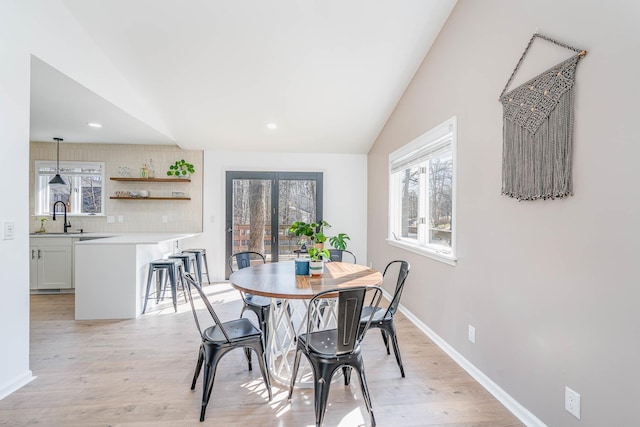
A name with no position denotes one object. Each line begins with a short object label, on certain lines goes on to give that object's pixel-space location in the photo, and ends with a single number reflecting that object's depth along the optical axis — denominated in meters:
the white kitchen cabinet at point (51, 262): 4.22
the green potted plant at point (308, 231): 2.22
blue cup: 2.33
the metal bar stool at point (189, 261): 4.00
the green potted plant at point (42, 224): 4.62
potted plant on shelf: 4.79
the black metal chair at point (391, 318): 2.15
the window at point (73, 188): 4.79
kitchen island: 3.31
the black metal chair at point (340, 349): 1.58
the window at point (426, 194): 2.75
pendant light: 4.37
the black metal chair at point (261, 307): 2.31
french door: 5.08
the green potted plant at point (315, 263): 2.31
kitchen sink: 4.23
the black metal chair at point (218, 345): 1.78
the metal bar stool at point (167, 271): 3.56
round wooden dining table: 1.91
